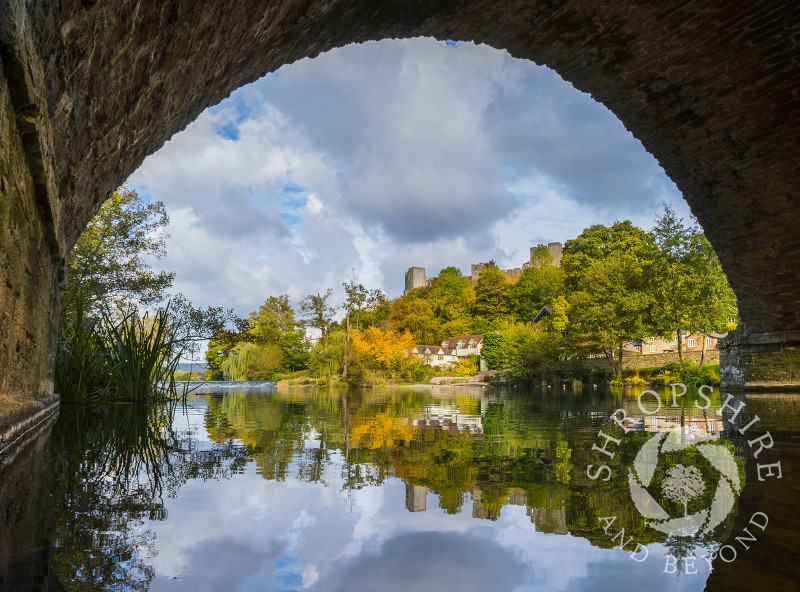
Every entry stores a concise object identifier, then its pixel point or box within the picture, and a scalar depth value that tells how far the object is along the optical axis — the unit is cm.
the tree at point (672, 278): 1933
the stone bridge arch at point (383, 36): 190
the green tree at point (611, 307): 2162
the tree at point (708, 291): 1842
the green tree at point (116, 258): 1037
